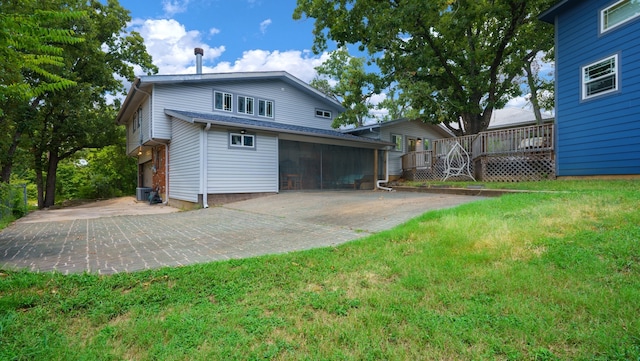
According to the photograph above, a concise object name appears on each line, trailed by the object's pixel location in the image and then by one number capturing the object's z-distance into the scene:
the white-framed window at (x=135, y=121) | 15.86
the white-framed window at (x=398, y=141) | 18.02
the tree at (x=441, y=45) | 13.18
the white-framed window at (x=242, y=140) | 11.30
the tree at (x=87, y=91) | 14.62
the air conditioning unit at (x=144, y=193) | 15.66
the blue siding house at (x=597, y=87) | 7.96
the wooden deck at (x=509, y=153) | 10.40
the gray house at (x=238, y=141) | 10.99
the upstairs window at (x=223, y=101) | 13.70
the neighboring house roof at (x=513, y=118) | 19.89
